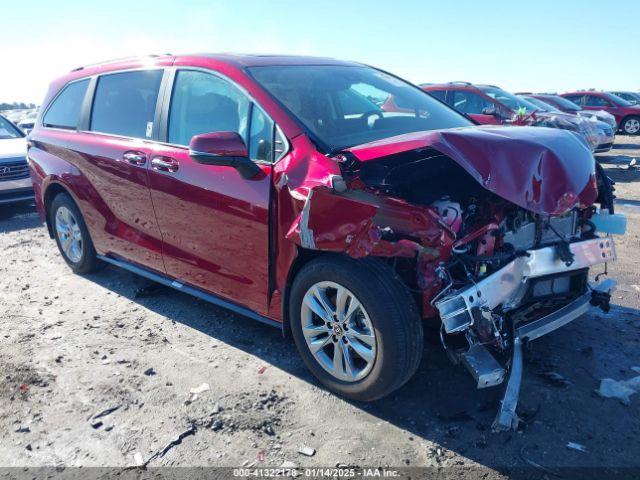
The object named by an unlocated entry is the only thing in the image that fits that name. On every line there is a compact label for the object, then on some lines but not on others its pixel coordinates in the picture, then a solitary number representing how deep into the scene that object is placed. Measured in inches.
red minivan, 109.0
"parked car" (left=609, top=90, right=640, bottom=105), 936.2
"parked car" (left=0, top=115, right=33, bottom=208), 328.5
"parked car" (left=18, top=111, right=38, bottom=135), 417.9
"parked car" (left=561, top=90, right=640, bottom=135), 777.9
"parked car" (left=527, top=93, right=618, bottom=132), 575.8
